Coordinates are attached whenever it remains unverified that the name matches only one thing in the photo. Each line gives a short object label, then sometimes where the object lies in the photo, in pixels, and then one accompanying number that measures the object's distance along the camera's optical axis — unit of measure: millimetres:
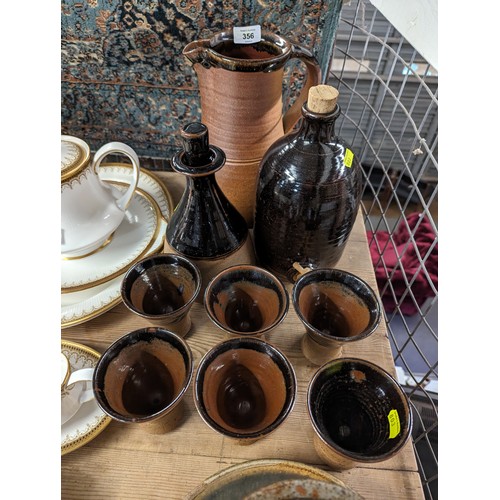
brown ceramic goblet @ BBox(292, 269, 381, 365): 516
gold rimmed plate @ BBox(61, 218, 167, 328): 589
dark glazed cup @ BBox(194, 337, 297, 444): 435
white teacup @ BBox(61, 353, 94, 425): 456
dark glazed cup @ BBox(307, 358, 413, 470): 437
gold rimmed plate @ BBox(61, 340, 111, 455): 479
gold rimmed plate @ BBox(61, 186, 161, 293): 642
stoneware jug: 547
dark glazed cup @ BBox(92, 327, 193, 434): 451
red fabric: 1360
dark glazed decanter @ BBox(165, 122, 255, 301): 523
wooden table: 467
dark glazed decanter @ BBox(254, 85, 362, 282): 514
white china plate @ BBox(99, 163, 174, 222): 772
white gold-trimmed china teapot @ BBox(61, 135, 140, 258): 583
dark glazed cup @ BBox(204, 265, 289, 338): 524
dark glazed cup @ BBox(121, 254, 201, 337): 543
